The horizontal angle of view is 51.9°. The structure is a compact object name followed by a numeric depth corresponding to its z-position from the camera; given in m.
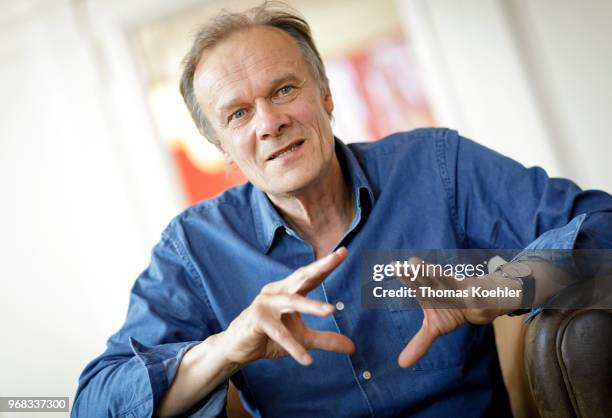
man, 1.30
